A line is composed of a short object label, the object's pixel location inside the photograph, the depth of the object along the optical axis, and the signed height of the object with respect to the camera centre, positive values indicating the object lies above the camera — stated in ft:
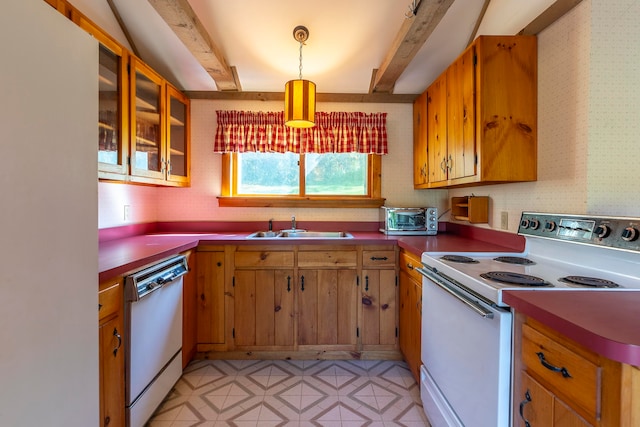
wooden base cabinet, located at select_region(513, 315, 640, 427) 2.20 -1.43
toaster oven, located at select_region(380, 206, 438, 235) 8.70 -0.29
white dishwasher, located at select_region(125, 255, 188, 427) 4.86 -2.27
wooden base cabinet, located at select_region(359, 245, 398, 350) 7.75 -2.19
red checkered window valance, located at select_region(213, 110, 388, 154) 9.32 +2.31
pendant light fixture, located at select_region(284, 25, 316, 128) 7.10 +2.50
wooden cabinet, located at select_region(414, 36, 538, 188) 5.72 +1.92
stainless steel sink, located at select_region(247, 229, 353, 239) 8.91 -0.70
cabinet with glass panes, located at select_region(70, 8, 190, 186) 5.65 +1.97
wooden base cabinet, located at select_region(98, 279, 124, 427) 4.22 -2.07
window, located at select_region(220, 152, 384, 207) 9.75 +1.08
